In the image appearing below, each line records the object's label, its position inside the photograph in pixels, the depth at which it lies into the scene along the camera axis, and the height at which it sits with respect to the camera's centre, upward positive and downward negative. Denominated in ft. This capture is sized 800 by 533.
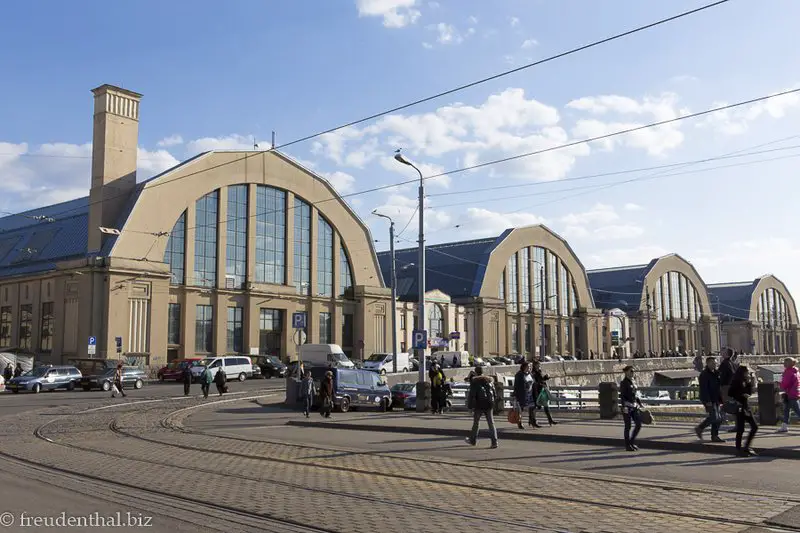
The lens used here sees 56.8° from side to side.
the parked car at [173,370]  156.35 -4.29
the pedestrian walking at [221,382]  114.42 -5.00
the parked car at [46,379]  128.88 -5.07
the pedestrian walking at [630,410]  45.83 -3.93
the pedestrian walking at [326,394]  75.31 -4.65
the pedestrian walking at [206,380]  107.16 -4.38
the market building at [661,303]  333.62 +20.56
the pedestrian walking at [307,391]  76.33 -4.39
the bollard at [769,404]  57.21 -4.51
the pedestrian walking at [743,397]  42.19 -2.98
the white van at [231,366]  151.84 -3.45
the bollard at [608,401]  68.54 -5.00
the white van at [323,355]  162.57 -1.38
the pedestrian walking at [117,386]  110.93 -5.34
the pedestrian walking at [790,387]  53.31 -3.02
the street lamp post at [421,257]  89.17 +11.18
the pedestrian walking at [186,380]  115.47 -4.70
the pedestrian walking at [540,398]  59.82 -4.12
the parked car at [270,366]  179.52 -4.10
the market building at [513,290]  255.70 +21.15
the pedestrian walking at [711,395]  46.57 -3.13
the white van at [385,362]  161.48 -3.21
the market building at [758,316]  402.52 +16.83
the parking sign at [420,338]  87.30 +1.13
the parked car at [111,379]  136.87 -5.44
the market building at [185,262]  168.96 +22.60
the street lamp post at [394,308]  133.00 +7.39
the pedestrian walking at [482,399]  49.37 -3.42
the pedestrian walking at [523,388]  59.88 -3.32
